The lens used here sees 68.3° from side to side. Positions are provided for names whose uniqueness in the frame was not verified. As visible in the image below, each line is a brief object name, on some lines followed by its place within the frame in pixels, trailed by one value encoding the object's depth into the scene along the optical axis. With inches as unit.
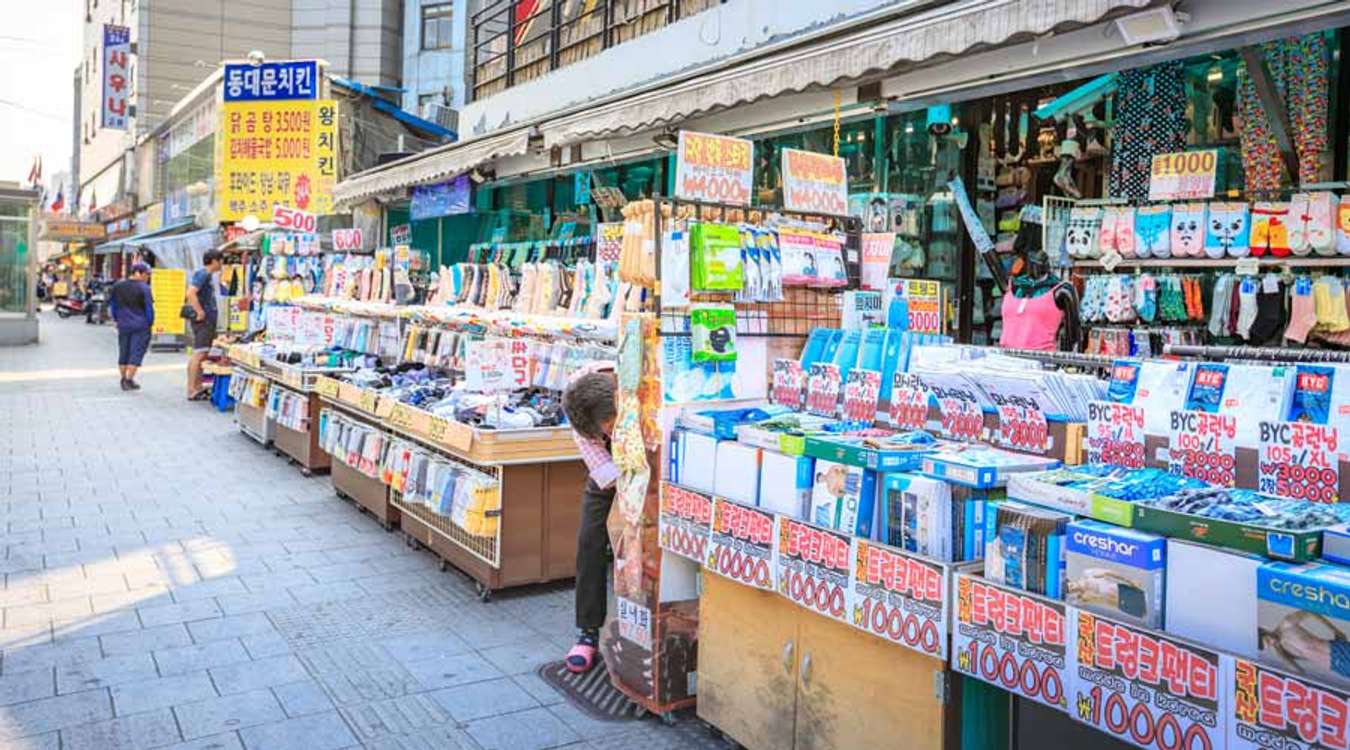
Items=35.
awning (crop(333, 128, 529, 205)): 407.4
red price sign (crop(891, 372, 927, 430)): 151.3
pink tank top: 291.3
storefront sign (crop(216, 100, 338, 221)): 889.5
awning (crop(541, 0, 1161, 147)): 197.0
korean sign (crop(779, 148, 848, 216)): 194.7
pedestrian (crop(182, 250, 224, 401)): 588.1
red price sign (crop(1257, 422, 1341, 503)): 107.3
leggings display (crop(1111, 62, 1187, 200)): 290.0
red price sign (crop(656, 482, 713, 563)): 159.8
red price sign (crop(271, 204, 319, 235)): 574.9
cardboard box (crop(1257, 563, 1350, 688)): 85.8
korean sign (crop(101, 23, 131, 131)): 1456.7
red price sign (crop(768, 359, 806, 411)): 174.9
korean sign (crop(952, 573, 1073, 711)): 107.1
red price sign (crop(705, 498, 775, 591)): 146.4
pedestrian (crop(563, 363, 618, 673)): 183.9
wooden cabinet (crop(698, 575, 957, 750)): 125.7
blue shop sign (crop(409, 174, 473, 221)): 504.1
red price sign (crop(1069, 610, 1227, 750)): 94.3
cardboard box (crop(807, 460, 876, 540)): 132.0
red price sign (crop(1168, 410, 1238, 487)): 116.3
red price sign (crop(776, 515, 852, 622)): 132.7
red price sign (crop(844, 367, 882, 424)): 159.6
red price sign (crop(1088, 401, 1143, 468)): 123.7
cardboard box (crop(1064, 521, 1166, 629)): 100.6
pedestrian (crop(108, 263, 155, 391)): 625.6
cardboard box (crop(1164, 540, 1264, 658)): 93.9
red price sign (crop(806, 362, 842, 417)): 168.7
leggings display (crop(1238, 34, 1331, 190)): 260.4
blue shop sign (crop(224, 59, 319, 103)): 883.0
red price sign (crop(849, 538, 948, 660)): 119.5
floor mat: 173.0
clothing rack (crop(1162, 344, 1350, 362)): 144.3
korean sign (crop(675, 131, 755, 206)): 179.6
